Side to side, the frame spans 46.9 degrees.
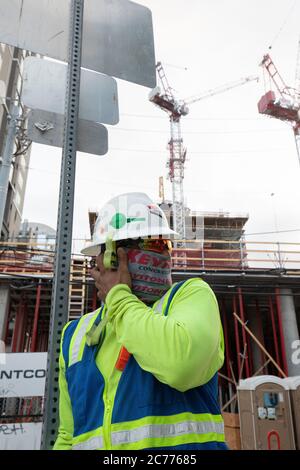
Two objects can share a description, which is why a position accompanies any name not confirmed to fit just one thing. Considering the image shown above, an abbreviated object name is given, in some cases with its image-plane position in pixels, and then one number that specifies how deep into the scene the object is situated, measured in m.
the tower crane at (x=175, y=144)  39.84
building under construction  12.78
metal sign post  1.57
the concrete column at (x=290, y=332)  12.61
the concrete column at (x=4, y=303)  12.84
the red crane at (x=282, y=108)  40.28
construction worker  1.07
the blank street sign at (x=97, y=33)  1.98
